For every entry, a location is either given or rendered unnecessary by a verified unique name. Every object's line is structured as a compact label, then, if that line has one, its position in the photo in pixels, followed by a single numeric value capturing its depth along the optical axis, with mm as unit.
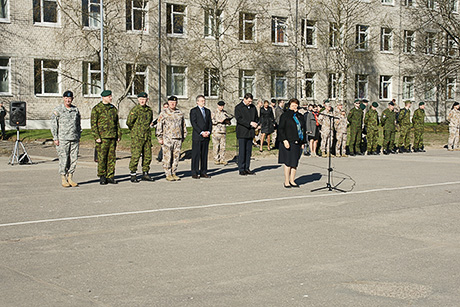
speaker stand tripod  18984
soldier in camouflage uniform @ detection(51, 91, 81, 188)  13859
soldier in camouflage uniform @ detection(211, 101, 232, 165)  20000
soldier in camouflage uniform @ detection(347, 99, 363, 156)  24062
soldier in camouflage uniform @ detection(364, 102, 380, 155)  24219
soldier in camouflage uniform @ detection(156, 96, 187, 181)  15180
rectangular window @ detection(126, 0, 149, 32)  38375
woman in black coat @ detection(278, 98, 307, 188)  13859
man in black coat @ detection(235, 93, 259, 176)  16531
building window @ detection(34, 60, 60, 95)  36094
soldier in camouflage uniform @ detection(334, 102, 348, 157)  23516
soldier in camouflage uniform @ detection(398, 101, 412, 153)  25703
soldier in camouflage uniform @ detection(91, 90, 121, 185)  14383
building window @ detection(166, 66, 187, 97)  40875
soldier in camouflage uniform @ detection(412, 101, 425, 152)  26156
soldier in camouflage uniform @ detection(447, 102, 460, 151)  26812
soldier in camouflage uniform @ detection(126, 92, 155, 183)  15016
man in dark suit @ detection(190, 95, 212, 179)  15820
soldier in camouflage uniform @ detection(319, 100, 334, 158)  23281
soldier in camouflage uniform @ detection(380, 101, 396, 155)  24875
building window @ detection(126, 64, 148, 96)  38938
